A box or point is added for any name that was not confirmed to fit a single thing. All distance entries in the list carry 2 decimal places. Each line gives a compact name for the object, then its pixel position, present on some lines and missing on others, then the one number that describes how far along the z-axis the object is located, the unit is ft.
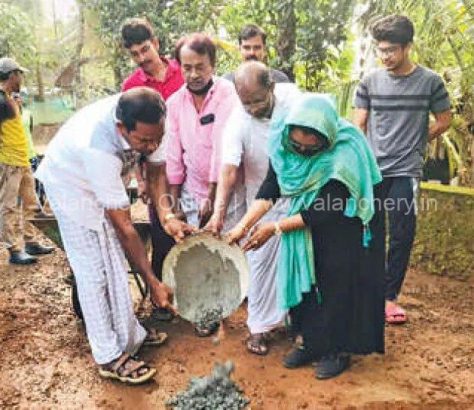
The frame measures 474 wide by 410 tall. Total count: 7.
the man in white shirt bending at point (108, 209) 9.62
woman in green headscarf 9.93
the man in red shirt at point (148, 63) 13.16
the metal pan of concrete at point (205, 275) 10.36
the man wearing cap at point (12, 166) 18.01
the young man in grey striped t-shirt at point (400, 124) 12.79
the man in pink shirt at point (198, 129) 11.69
